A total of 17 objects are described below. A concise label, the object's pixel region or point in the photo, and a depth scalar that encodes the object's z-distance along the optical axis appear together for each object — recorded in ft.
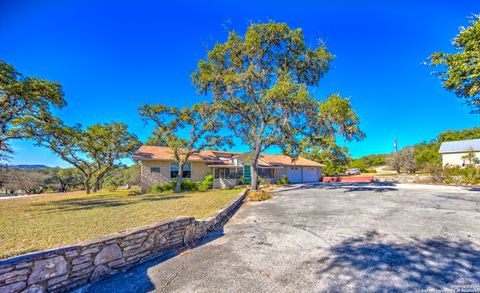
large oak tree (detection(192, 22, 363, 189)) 40.55
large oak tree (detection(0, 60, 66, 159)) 29.59
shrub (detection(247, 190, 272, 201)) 36.27
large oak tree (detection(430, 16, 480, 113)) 27.04
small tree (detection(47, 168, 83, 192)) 100.89
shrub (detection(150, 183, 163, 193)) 55.32
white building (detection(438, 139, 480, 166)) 78.07
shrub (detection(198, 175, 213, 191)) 60.64
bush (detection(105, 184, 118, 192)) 74.50
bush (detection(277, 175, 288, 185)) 74.69
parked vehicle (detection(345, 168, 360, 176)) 136.89
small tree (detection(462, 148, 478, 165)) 71.51
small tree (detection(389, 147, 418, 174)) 106.89
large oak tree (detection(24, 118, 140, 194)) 64.34
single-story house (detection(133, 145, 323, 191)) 58.85
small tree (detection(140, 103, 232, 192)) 54.95
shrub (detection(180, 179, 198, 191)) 58.85
